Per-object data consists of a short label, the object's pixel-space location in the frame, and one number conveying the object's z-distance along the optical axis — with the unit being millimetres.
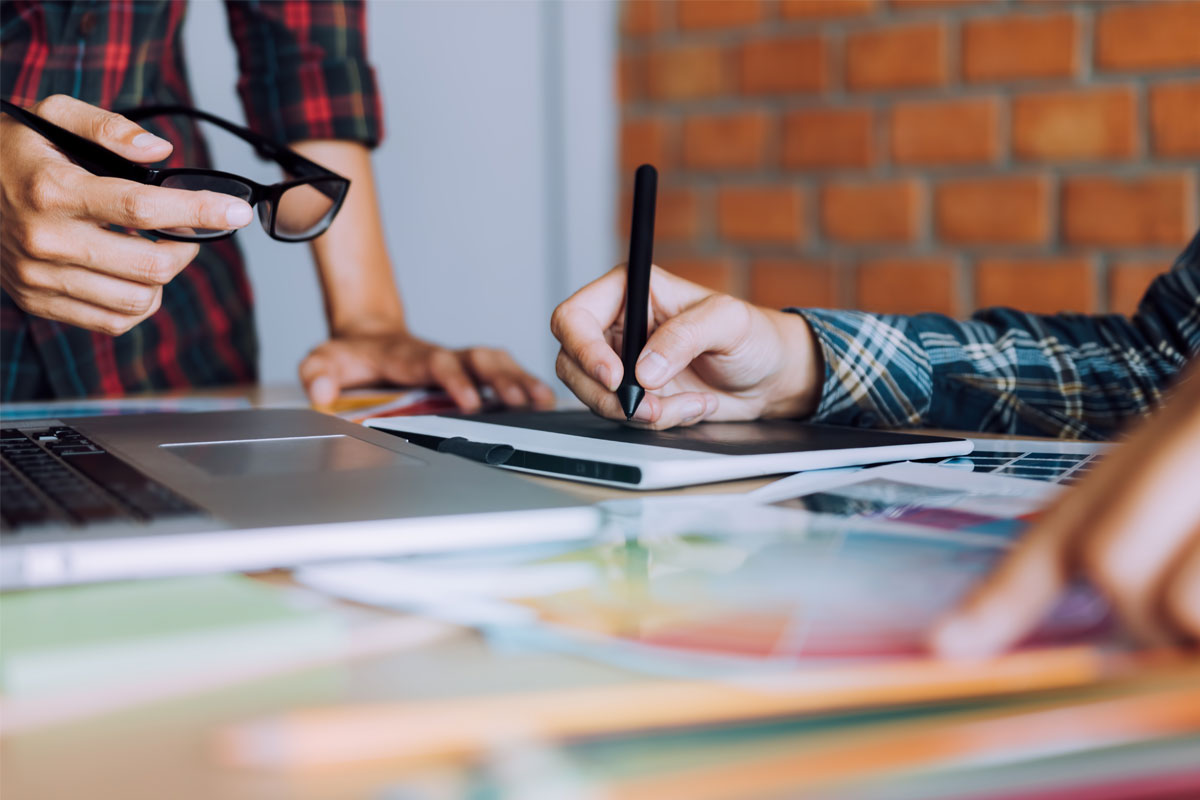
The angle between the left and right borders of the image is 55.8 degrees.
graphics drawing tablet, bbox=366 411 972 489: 540
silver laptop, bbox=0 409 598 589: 357
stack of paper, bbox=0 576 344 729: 275
